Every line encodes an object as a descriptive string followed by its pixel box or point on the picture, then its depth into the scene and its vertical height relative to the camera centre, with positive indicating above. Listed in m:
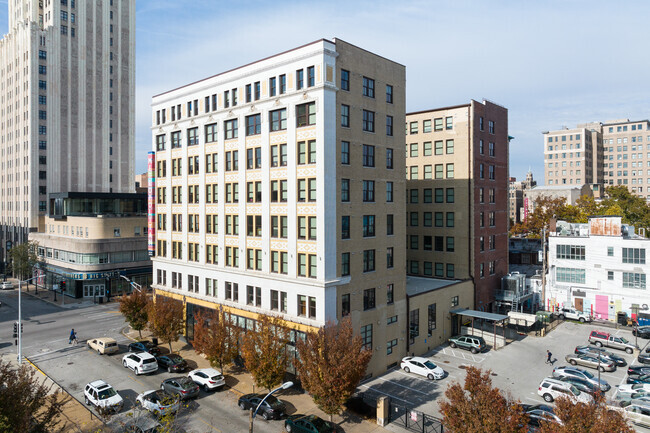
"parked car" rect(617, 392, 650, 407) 34.93 -14.74
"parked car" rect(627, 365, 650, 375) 42.58 -15.11
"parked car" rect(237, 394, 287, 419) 33.38 -14.49
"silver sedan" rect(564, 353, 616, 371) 44.81 -15.03
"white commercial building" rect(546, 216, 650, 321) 62.62 -8.34
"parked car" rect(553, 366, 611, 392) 39.75 -14.71
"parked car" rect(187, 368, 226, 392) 38.59 -14.26
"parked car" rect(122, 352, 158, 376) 42.22 -14.12
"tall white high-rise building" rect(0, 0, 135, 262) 100.25 +25.83
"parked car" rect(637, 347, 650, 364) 46.56 -15.26
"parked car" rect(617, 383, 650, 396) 37.03 -14.85
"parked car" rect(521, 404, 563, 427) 31.30 -14.30
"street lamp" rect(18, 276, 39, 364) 44.35 -13.45
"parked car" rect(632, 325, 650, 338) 55.72 -14.88
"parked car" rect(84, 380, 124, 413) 34.05 -14.12
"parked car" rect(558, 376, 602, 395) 38.15 -14.90
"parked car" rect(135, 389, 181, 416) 32.34 -13.95
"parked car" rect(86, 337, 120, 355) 48.75 -14.35
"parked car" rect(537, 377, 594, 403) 36.25 -14.54
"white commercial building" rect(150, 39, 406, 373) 39.62 +2.12
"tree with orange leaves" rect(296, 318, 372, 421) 31.14 -10.82
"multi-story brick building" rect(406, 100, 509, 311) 59.75 +2.54
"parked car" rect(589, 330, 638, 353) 51.00 -14.93
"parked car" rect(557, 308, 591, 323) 64.12 -14.89
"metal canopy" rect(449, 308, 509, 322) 50.53 -11.79
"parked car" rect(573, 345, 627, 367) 46.12 -14.87
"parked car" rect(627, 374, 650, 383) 40.06 -15.03
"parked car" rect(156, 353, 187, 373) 42.91 -14.34
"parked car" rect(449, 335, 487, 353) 49.44 -14.49
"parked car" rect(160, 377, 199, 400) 36.00 -14.08
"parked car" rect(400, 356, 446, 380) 41.88 -14.61
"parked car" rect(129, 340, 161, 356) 47.50 -14.21
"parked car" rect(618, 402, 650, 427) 33.41 -15.09
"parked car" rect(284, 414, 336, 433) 30.09 -14.34
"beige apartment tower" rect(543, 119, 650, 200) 163.62 +20.93
